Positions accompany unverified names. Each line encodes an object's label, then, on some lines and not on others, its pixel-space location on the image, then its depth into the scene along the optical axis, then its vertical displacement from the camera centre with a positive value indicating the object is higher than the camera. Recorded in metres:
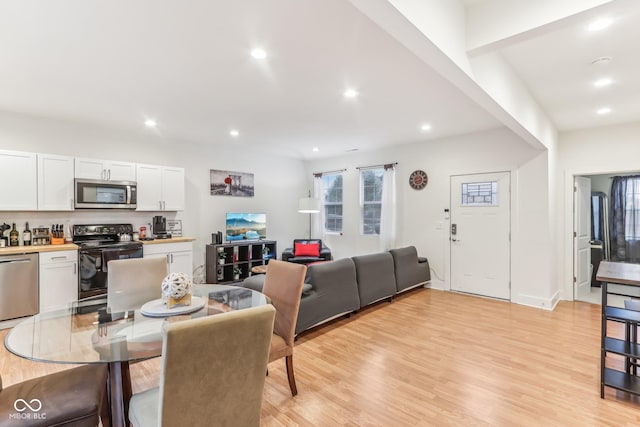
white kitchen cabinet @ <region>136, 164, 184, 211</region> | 4.87 +0.42
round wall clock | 5.68 +0.62
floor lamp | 6.48 +0.18
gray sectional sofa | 3.52 -0.91
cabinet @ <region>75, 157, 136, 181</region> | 4.33 +0.64
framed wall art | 5.98 +0.61
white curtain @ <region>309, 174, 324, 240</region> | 7.23 +0.02
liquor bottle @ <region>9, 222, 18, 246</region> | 3.99 -0.29
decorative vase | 2.04 -0.49
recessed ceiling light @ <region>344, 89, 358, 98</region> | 3.31 +1.30
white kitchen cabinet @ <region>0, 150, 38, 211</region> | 3.80 +0.42
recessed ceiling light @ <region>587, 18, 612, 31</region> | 2.13 +1.32
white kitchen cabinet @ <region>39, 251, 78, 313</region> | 3.84 -0.80
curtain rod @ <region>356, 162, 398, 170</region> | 6.04 +0.95
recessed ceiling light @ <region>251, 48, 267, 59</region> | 2.49 +1.29
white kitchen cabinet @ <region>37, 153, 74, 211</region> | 4.03 +0.42
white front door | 4.84 -0.33
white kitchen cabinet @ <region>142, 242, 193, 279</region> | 4.69 -0.61
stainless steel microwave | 4.28 +0.29
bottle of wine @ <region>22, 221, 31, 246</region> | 4.10 -0.30
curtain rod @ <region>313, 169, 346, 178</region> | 6.99 +0.93
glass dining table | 1.54 -0.68
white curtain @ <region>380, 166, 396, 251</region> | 6.00 +0.05
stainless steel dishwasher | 3.59 -0.83
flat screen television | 5.98 -0.24
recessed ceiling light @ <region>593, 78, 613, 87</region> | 3.15 +1.33
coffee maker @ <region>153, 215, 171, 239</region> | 5.03 -0.23
